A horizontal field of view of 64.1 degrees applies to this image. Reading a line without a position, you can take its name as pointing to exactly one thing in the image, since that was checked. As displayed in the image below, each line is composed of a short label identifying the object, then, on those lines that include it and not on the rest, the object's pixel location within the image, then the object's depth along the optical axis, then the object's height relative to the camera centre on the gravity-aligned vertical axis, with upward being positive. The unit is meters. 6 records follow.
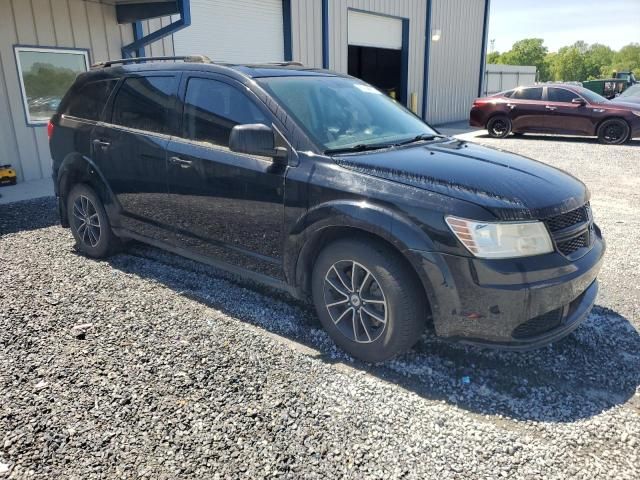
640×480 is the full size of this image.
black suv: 2.76 -0.77
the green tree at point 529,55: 123.33 +4.01
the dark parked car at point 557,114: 13.55 -1.12
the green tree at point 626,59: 129.75 +3.08
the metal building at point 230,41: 8.61 +0.80
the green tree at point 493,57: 126.93 +3.68
